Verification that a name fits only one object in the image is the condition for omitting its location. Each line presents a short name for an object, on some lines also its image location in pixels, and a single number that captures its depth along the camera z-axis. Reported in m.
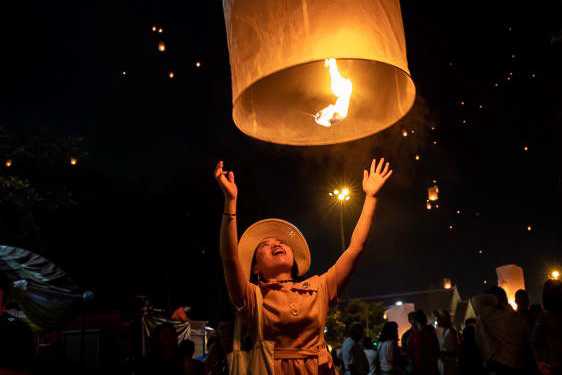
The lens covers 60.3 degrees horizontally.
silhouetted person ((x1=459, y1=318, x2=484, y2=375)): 8.12
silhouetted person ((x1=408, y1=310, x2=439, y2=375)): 9.33
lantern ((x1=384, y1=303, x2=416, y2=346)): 21.45
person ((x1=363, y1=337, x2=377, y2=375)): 10.83
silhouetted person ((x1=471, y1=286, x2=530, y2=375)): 6.23
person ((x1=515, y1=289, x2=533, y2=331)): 6.74
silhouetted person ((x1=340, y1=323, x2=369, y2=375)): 10.21
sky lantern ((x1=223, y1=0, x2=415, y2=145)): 2.37
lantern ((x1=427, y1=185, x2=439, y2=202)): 16.45
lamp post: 16.83
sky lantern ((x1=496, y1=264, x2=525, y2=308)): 14.80
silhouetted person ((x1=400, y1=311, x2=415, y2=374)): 11.49
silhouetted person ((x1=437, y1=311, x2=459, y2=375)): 9.87
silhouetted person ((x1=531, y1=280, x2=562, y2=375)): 4.79
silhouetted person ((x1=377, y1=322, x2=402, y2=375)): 10.08
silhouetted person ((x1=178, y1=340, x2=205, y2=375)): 5.96
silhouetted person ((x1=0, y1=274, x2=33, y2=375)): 2.42
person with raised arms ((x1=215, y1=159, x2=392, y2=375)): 3.35
